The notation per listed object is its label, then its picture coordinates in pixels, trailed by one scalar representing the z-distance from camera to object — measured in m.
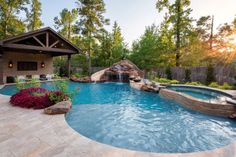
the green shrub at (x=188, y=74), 14.22
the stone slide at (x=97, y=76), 16.18
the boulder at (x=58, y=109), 5.01
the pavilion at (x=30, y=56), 11.93
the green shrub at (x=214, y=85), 10.88
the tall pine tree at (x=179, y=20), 16.19
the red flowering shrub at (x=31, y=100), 5.67
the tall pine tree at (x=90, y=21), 19.72
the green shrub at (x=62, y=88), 6.43
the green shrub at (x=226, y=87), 9.96
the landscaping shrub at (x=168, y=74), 15.86
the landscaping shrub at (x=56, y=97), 5.92
